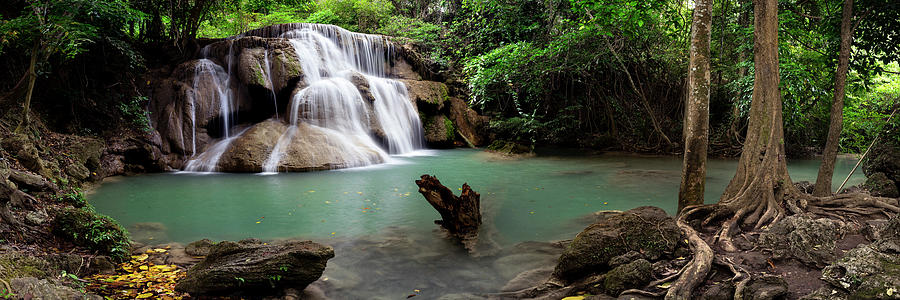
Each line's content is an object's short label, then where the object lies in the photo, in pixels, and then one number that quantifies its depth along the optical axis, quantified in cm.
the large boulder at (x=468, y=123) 1783
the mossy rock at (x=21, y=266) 270
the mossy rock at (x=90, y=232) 434
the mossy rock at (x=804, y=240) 353
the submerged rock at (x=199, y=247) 493
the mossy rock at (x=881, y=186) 637
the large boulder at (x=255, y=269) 365
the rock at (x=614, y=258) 371
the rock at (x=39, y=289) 246
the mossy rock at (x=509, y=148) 1506
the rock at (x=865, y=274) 268
